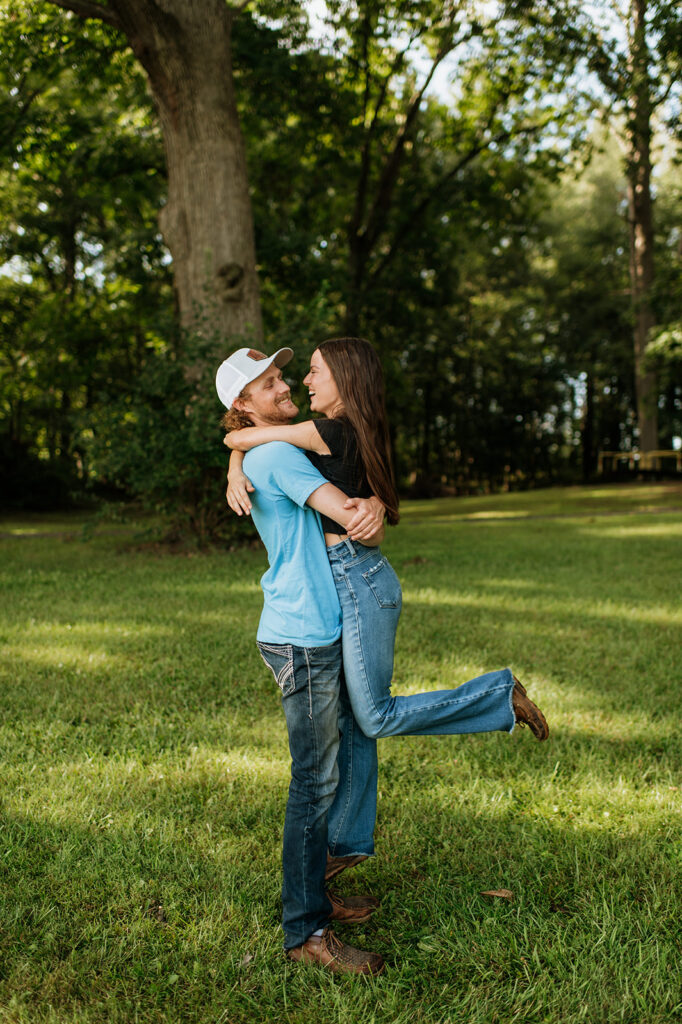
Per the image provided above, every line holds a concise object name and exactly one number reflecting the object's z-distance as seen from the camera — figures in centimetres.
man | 231
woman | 239
